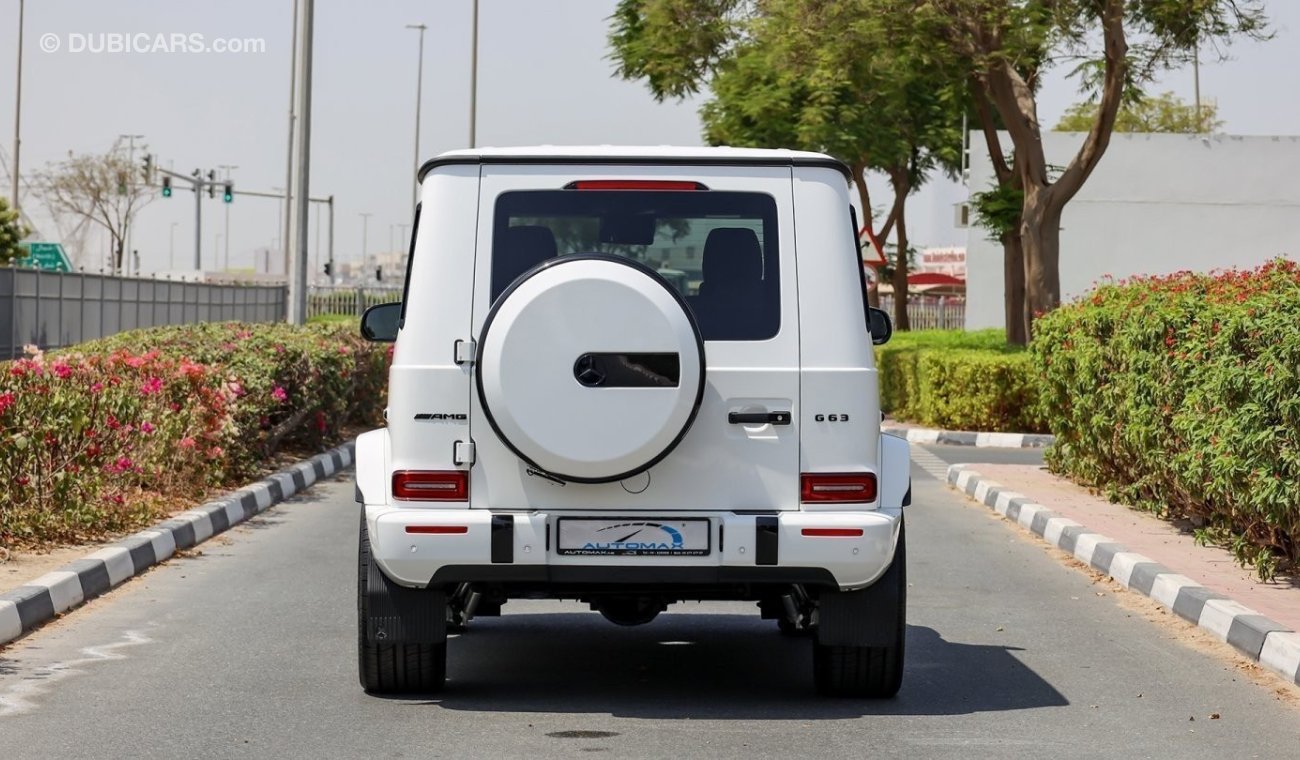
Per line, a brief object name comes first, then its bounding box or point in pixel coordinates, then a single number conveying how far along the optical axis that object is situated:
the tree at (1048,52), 26.69
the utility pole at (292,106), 51.88
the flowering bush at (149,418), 11.34
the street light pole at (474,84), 46.94
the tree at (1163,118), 87.44
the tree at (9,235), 55.41
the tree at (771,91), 37.71
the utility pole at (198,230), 89.93
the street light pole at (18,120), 62.81
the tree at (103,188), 89.94
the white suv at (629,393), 6.56
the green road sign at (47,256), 71.81
